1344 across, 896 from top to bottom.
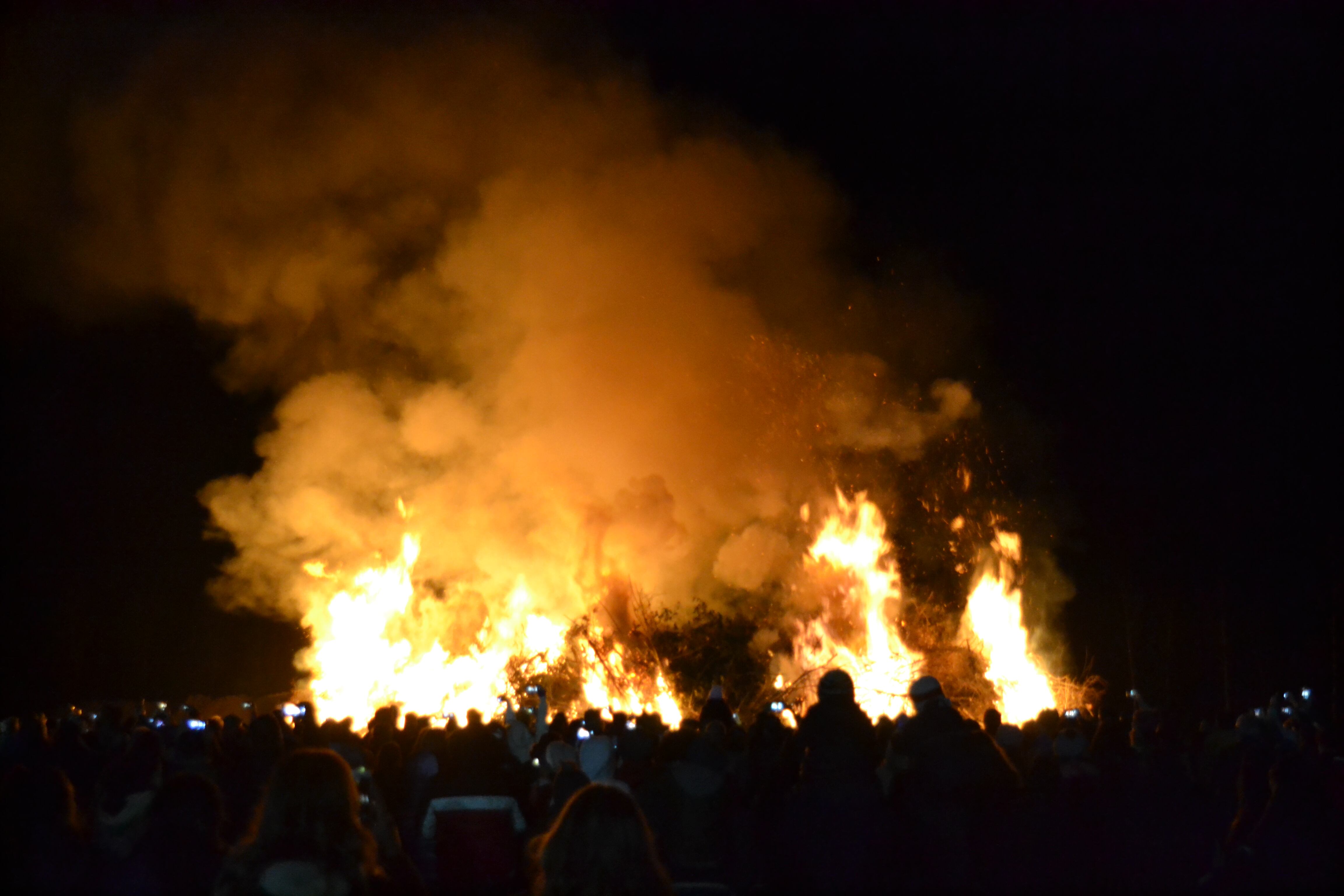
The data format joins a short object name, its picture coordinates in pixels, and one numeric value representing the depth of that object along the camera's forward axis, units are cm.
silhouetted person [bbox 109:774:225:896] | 407
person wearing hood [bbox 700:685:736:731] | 872
